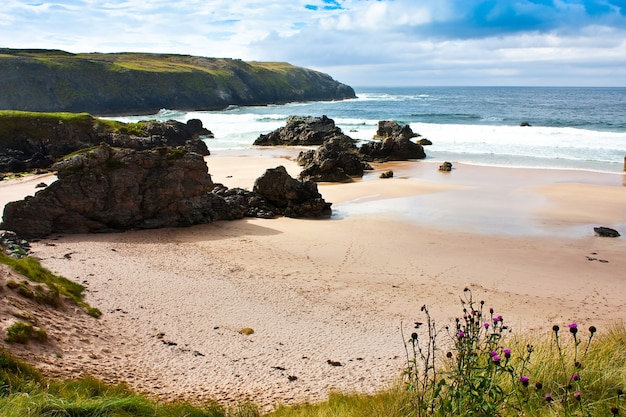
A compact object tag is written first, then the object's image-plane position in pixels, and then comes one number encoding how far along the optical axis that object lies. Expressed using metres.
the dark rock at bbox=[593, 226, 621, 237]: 17.38
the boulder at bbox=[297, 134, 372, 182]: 29.19
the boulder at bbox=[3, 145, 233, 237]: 16.89
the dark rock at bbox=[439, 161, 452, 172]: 31.71
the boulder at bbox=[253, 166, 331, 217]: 20.88
